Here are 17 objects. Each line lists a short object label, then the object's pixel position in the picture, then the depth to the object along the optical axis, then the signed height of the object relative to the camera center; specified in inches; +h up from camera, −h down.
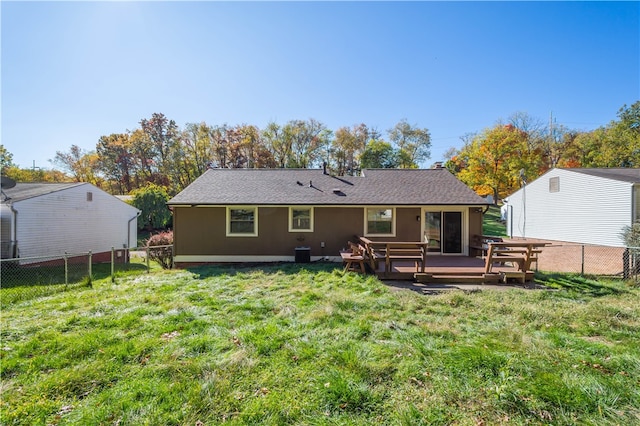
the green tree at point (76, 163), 1346.0 +253.4
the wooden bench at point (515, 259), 280.7 -46.3
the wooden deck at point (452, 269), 284.0 -61.3
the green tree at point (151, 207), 901.2 +22.4
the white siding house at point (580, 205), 551.5 +27.9
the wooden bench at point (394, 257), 287.7 -44.4
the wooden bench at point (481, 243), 374.4 -40.6
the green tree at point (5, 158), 1199.2 +247.3
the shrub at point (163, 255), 448.1 -70.0
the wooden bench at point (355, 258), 321.1 -52.5
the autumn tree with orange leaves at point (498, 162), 1029.8 +214.5
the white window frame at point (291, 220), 419.5 -8.6
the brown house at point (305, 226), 414.9 -17.2
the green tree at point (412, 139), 1467.8 +424.0
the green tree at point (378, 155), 1306.6 +295.4
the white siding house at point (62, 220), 454.6 -14.4
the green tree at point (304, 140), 1346.0 +382.9
